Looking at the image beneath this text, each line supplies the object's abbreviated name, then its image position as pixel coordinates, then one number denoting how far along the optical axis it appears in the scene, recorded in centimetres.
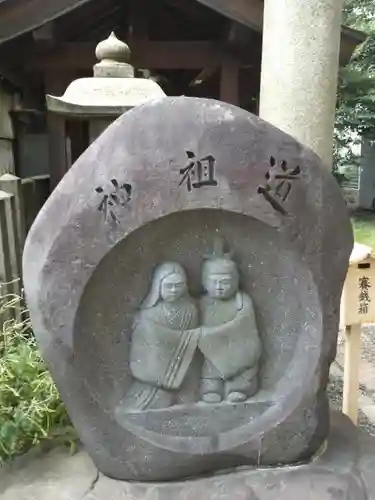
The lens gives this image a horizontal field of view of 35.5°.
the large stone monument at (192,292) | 158
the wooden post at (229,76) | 418
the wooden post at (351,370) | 270
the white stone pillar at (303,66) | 292
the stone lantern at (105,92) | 287
